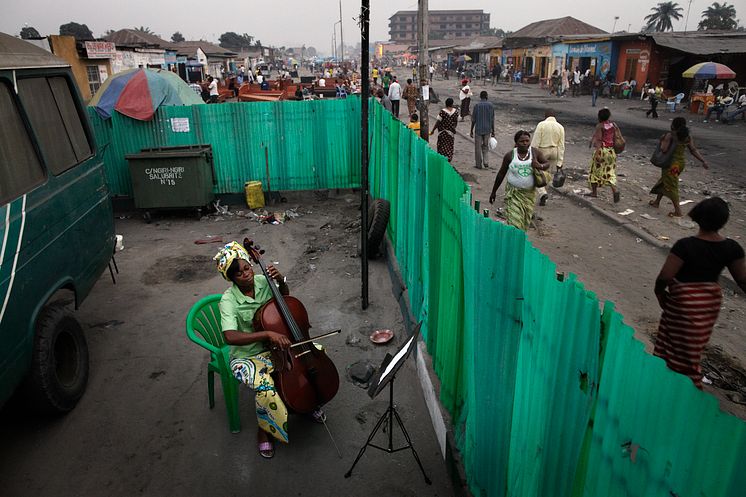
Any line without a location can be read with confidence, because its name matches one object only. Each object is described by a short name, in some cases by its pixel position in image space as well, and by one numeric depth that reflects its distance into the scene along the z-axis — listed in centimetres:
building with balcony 15738
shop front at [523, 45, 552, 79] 4315
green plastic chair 404
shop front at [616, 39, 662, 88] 2968
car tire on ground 721
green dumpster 970
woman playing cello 373
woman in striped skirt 356
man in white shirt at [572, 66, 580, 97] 3391
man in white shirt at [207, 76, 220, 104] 2209
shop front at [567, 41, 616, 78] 3297
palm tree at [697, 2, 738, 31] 6562
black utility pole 514
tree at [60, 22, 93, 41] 8729
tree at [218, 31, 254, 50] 11606
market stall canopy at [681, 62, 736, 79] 2158
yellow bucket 1060
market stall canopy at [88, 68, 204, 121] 1028
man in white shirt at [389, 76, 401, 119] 2212
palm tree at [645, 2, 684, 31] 9169
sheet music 295
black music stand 291
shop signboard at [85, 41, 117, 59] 1980
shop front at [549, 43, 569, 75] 3899
